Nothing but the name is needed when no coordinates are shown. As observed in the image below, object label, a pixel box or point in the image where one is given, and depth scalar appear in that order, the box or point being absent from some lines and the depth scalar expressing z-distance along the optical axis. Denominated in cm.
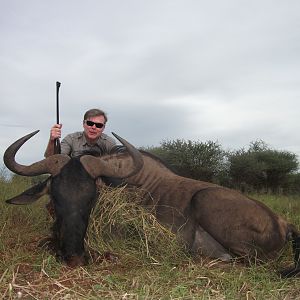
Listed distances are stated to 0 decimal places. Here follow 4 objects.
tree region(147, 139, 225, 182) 1297
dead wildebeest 302
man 368
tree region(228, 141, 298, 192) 1441
